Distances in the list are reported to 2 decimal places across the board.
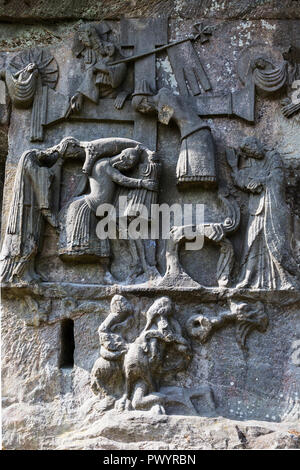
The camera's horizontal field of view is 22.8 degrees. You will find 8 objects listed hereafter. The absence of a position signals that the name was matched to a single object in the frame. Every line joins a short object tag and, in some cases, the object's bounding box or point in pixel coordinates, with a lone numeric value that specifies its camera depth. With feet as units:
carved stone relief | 18.51
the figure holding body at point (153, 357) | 17.98
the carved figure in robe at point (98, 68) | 20.62
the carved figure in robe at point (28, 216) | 19.11
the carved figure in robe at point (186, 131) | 19.51
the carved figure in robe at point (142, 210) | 19.27
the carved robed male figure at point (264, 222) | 18.95
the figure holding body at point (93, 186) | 19.10
